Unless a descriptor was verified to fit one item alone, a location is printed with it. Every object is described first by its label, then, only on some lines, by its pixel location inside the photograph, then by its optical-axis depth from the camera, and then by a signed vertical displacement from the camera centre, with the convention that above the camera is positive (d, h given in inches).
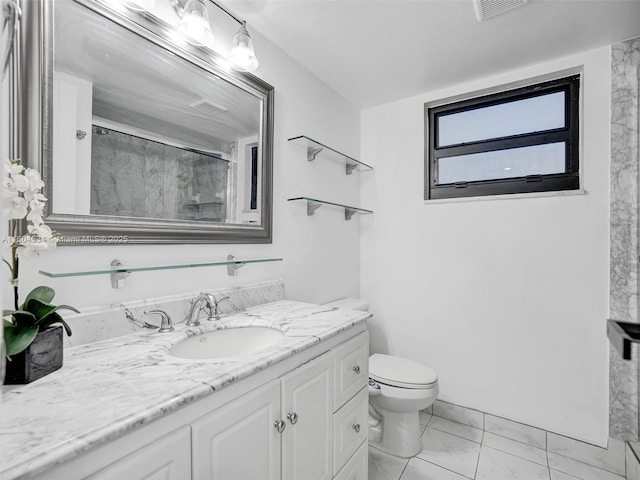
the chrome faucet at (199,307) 50.0 -10.6
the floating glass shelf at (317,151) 76.3 +22.6
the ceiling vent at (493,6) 58.1 +41.9
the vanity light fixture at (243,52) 56.5 +32.2
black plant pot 30.1 -11.5
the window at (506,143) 77.8 +25.0
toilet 70.2 -34.3
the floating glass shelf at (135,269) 37.1 -4.1
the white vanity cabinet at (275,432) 32.1 -21.8
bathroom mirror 39.6 +15.8
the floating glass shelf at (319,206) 76.1 +8.7
